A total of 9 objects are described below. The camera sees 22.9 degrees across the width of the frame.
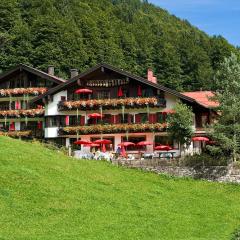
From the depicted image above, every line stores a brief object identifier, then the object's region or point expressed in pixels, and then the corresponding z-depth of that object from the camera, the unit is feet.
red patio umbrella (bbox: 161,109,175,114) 178.70
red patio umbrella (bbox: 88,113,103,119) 189.16
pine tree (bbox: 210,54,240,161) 140.97
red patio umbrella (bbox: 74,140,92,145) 170.50
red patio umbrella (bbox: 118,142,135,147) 170.50
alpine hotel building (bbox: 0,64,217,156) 184.03
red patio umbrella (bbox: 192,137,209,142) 162.20
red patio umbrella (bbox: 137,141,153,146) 171.26
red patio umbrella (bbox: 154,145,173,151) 160.61
